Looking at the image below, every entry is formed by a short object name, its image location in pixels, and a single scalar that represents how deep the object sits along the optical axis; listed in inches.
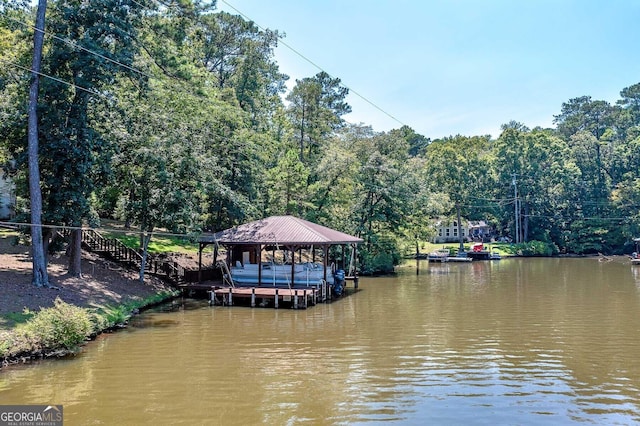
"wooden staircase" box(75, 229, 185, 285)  989.2
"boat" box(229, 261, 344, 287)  950.4
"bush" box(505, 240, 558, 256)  2328.5
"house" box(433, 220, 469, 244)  2696.9
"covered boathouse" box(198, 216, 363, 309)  868.6
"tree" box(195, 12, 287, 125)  1692.9
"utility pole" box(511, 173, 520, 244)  2486.5
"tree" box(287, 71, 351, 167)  1834.4
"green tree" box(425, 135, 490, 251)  2317.9
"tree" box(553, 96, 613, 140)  3378.4
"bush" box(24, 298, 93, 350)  495.5
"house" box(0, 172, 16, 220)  1098.7
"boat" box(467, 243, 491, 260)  2101.4
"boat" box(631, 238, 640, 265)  1800.0
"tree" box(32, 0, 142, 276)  690.2
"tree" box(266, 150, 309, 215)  1353.3
